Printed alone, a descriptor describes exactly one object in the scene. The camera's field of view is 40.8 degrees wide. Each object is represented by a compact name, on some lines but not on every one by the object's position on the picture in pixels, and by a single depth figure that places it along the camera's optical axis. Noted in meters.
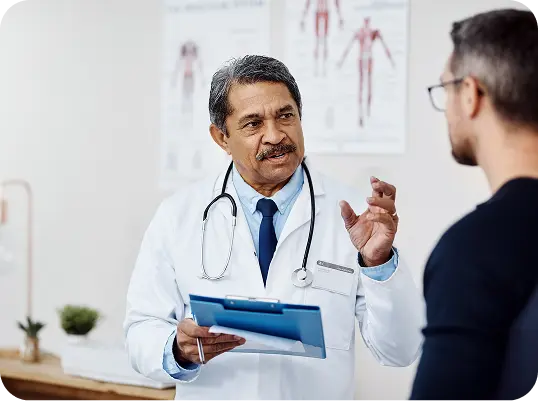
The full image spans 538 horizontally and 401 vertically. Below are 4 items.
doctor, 1.77
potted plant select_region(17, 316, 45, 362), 3.02
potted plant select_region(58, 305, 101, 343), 2.85
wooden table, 2.56
